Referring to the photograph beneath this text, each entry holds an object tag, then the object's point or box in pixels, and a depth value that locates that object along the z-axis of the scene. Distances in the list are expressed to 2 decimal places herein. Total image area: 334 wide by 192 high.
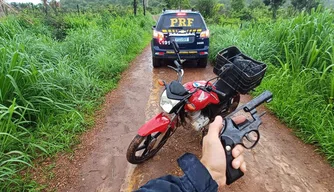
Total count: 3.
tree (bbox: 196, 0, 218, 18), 26.23
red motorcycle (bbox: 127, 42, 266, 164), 2.34
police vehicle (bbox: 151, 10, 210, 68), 5.31
